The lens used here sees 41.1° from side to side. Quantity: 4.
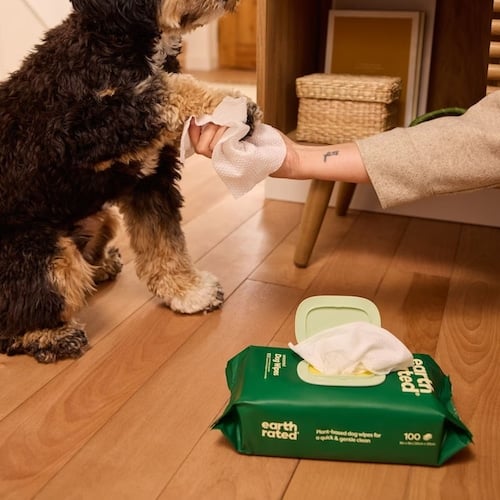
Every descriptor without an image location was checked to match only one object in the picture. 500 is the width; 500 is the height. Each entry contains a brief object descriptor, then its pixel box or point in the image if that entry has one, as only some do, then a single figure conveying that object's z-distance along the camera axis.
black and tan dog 1.12
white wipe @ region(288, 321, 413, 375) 1.01
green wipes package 0.94
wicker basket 1.67
